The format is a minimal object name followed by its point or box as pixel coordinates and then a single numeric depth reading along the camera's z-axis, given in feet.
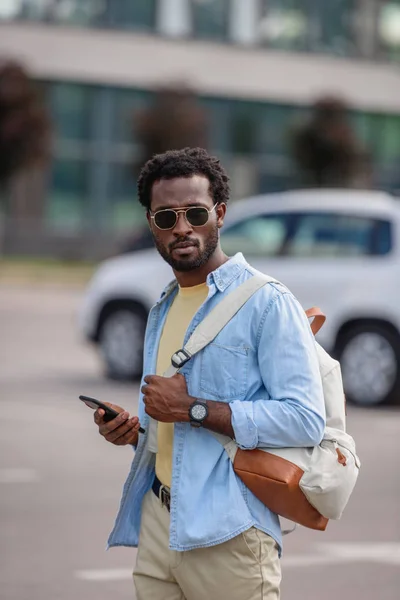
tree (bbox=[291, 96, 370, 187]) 151.94
